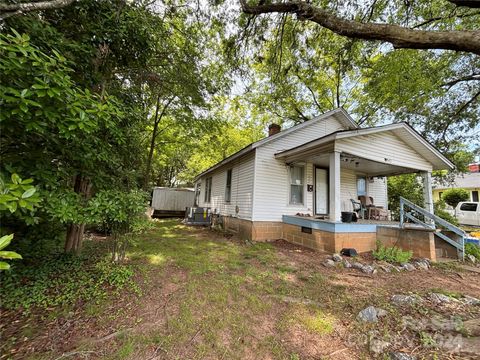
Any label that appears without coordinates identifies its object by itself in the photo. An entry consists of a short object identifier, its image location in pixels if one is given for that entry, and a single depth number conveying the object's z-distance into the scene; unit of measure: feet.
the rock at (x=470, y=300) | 10.16
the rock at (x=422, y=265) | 16.30
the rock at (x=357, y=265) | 15.22
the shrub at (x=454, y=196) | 58.34
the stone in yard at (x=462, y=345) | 6.82
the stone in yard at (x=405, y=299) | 9.91
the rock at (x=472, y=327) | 7.53
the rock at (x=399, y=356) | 6.64
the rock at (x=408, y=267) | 15.79
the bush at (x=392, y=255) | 17.10
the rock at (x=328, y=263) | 15.78
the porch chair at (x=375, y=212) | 28.43
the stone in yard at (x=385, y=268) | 15.18
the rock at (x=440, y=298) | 10.22
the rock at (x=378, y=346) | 7.06
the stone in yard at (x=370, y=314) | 8.69
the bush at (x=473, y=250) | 19.65
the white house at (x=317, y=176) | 19.76
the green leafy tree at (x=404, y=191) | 37.17
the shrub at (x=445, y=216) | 32.17
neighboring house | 61.16
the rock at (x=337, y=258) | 16.57
